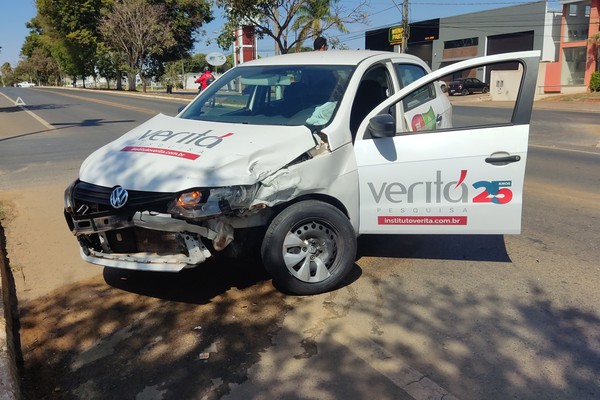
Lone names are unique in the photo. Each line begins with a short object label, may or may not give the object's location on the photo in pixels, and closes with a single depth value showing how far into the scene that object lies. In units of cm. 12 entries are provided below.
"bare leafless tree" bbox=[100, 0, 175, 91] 4769
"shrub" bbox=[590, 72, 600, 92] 3569
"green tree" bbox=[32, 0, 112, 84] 5572
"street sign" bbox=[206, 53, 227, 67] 2292
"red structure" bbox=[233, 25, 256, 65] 3144
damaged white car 366
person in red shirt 1936
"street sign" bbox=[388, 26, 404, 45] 3472
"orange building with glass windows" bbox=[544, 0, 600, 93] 4181
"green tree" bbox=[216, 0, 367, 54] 2300
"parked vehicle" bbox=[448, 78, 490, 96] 4266
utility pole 3089
